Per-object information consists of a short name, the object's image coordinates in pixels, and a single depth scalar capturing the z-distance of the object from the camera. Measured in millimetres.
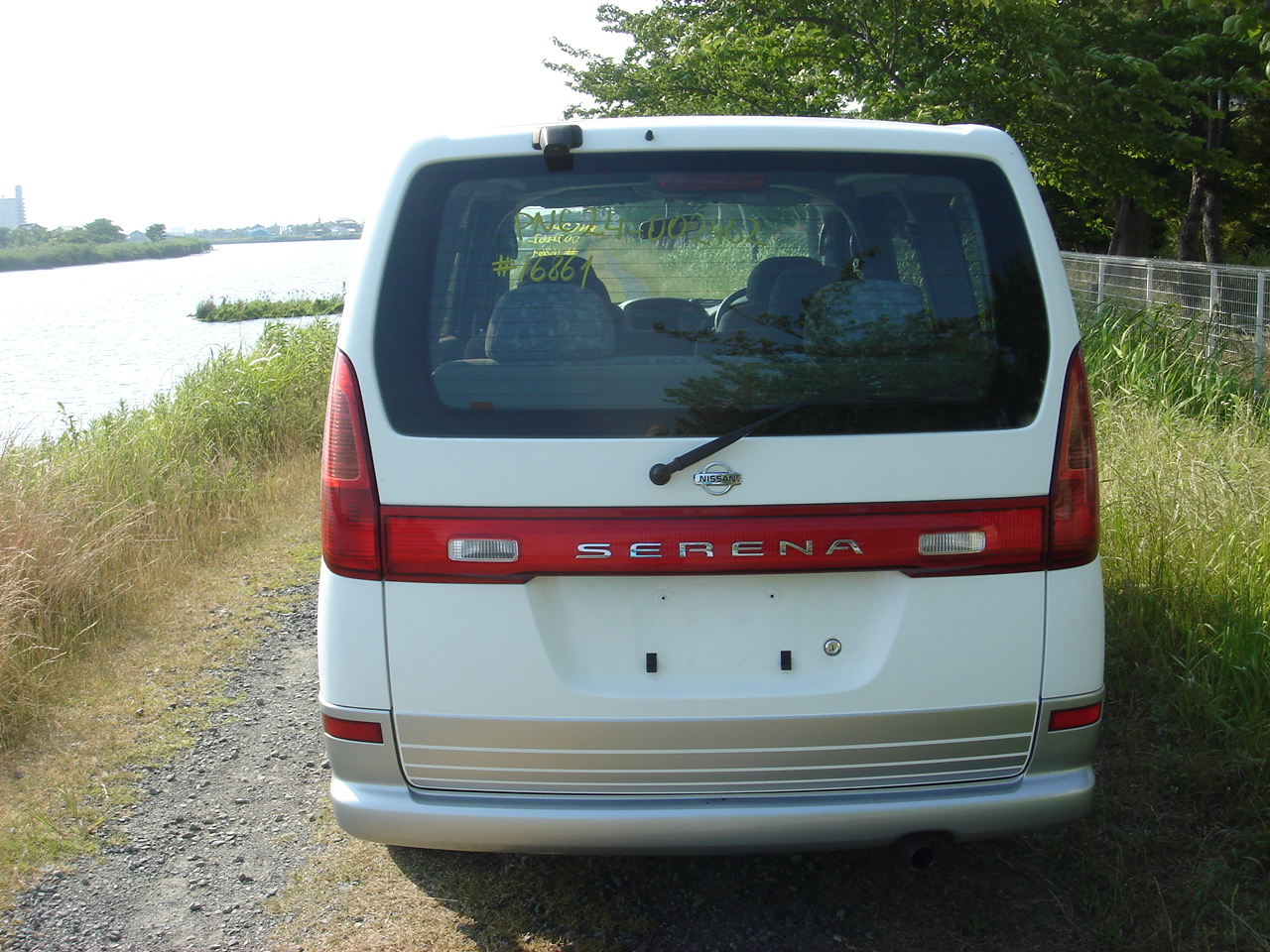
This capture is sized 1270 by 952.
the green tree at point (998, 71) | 10594
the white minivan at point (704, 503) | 2258
